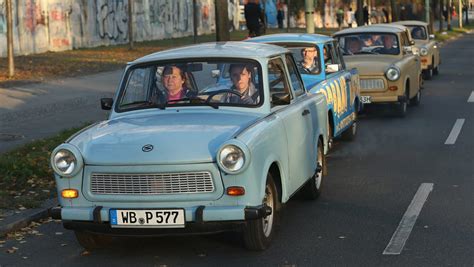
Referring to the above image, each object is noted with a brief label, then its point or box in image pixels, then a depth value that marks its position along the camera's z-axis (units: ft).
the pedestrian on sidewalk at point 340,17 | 206.43
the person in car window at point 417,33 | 80.59
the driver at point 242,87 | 26.37
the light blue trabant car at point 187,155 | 22.40
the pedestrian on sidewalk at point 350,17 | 223.51
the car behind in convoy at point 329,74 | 38.14
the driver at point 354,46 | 56.18
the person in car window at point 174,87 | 26.91
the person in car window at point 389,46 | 55.88
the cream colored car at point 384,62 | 52.39
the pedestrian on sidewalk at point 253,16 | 80.79
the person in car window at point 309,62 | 40.01
